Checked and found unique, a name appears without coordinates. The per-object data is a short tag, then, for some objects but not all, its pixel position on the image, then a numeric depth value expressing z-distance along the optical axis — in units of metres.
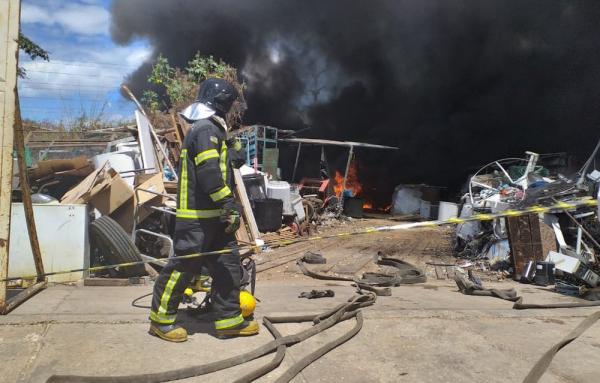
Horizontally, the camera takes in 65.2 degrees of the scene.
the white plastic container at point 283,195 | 10.73
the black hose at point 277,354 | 2.53
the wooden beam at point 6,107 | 3.38
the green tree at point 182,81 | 13.99
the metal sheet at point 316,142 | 15.30
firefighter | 3.16
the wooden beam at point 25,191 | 3.75
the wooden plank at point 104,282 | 4.84
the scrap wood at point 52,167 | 6.53
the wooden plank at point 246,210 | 8.29
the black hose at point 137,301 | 3.98
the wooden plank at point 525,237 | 6.90
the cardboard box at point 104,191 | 5.88
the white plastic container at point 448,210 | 12.16
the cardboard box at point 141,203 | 6.27
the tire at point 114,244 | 5.16
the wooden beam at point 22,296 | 3.53
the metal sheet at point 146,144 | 8.03
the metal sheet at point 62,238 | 4.96
